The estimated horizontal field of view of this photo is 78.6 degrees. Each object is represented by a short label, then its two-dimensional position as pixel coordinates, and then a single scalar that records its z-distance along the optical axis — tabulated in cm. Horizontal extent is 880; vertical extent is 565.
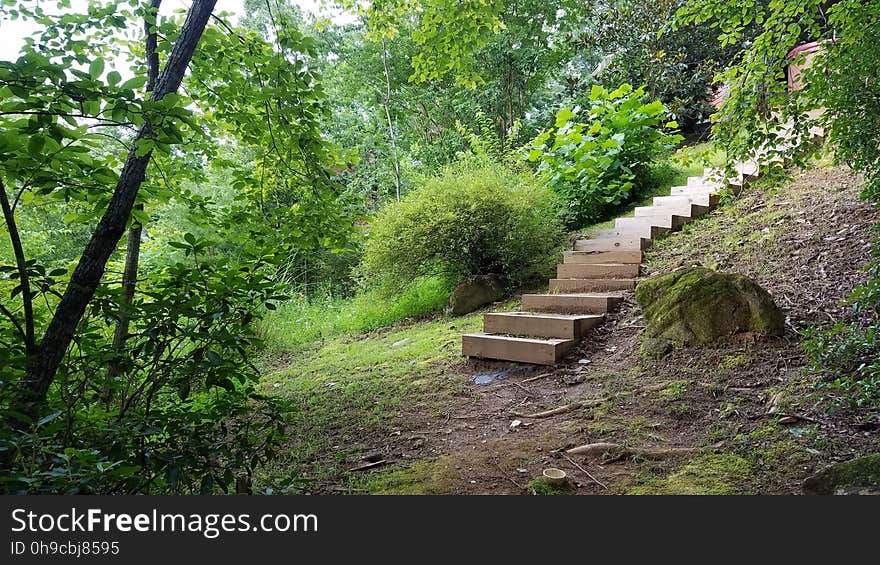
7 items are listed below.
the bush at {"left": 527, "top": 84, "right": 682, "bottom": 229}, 761
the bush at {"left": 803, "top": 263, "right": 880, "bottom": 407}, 248
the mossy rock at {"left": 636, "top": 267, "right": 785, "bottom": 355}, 371
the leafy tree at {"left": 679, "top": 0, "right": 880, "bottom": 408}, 294
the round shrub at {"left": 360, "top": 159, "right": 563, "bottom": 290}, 644
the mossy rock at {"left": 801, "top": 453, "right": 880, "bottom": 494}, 184
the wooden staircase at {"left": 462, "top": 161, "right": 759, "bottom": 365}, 452
